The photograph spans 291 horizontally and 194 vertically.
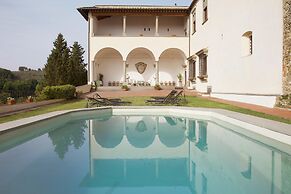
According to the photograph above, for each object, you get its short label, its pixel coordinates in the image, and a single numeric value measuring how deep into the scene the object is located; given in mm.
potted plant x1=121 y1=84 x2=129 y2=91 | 13662
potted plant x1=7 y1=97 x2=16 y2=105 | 9196
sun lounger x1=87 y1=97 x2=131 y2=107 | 8683
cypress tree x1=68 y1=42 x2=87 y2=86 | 14492
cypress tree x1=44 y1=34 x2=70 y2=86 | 12756
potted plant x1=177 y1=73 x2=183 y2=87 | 15799
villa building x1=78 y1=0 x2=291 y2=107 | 7722
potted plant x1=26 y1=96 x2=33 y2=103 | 10086
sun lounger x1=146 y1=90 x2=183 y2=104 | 8847
